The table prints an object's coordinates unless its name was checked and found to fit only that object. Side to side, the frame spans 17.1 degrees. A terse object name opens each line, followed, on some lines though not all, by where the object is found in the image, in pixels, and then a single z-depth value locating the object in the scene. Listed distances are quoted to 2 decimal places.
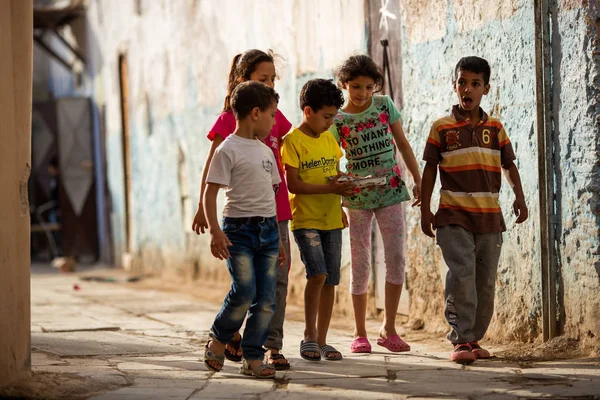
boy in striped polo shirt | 9.50
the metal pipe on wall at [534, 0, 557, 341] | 9.98
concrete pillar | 8.09
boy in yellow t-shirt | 9.69
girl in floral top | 10.32
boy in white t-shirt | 8.76
